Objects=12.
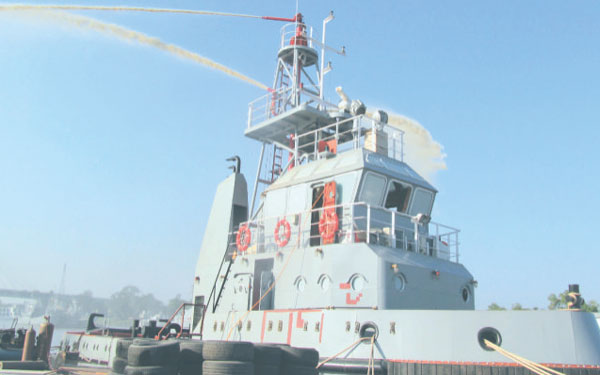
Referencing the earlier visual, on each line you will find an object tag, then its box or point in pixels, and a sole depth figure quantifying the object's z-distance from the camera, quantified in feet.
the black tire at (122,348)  34.06
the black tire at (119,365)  33.37
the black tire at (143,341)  32.83
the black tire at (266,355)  32.35
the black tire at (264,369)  32.14
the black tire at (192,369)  31.99
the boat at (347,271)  31.45
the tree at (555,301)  110.41
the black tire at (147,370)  30.17
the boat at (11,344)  56.18
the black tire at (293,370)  32.89
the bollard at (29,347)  42.50
